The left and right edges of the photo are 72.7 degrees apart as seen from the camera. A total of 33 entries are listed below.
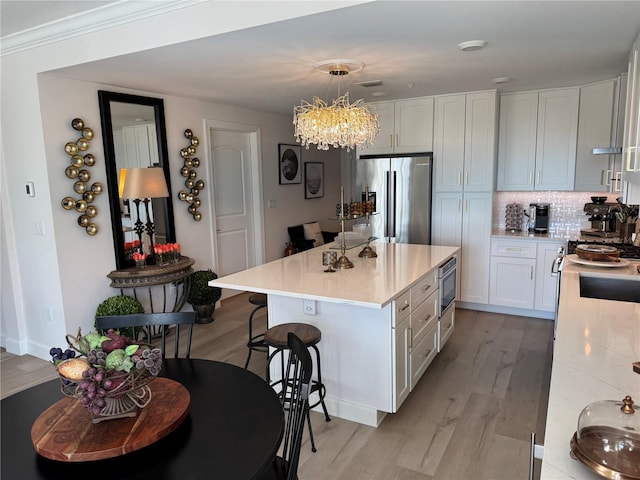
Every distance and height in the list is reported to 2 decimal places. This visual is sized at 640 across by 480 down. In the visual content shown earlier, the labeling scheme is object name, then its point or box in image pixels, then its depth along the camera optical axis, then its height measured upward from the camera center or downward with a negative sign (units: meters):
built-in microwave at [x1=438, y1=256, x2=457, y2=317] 3.44 -0.86
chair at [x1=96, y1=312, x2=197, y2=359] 2.12 -0.65
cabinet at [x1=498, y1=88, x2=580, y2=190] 4.45 +0.37
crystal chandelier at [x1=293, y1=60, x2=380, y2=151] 3.29 +0.45
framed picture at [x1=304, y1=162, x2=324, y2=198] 6.84 +0.02
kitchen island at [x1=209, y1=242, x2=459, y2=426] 2.54 -0.88
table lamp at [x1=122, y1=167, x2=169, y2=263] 3.71 +0.01
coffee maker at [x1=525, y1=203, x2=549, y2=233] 4.77 -0.47
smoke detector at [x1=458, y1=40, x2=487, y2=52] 2.73 +0.84
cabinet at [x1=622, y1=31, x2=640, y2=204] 2.06 +0.24
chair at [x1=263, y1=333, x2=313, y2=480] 1.50 -0.83
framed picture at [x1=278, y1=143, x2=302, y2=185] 6.23 +0.26
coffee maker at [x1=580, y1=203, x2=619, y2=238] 4.07 -0.43
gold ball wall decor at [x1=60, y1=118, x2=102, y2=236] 3.57 +0.07
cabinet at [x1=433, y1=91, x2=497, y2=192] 4.56 +0.38
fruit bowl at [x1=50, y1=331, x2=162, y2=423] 1.32 -0.57
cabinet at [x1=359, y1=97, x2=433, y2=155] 4.86 +0.60
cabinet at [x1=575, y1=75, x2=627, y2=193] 3.98 +0.38
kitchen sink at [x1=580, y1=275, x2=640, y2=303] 2.73 -0.73
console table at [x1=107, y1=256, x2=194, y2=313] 3.89 -0.84
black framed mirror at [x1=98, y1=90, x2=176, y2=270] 3.86 +0.32
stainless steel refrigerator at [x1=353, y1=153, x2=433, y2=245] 4.91 -0.16
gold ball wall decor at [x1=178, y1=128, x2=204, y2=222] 4.63 +0.09
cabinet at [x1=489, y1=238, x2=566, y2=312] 4.42 -1.03
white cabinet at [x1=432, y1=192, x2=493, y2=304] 4.71 -0.61
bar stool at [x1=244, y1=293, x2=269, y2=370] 3.02 -0.90
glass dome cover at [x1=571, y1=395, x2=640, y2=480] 0.91 -0.59
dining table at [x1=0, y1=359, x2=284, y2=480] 1.20 -0.78
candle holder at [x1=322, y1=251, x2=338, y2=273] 3.07 -0.56
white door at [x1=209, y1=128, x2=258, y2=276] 5.25 -0.21
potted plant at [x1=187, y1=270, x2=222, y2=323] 4.50 -1.15
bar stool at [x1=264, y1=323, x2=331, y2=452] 2.49 -0.91
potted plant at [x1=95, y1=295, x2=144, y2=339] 3.64 -1.01
